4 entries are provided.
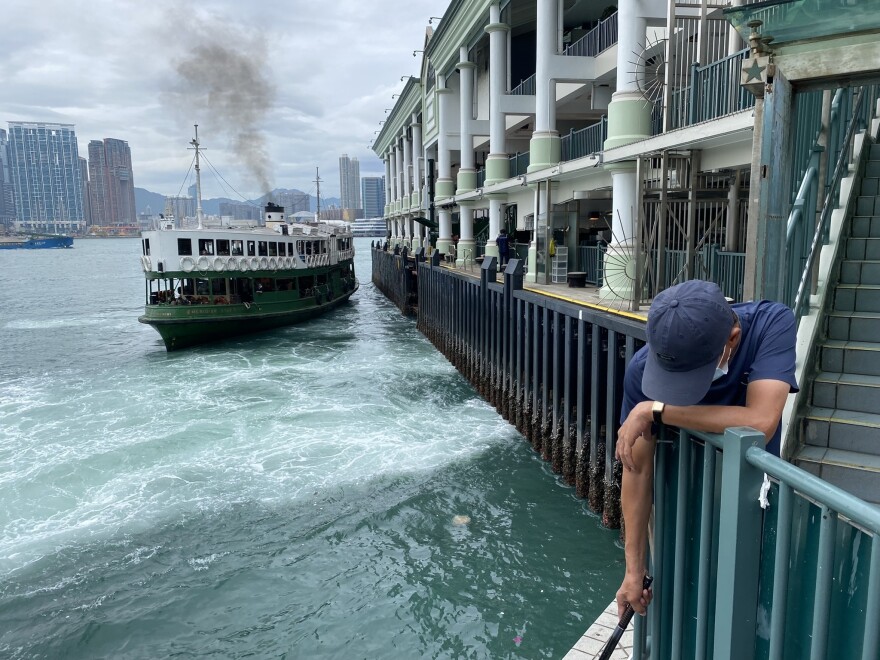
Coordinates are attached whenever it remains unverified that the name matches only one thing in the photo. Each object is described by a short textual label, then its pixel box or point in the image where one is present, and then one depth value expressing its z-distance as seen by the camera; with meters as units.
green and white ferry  25.16
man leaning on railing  2.13
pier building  2.11
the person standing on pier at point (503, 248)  21.12
